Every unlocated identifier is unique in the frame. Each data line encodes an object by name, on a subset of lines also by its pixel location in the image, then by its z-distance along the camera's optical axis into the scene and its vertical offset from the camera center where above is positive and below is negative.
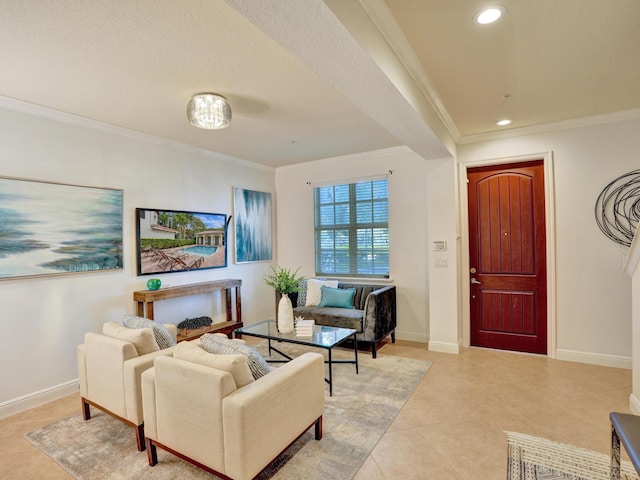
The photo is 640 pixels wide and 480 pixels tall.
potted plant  3.49 -0.66
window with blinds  4.87 +0.14
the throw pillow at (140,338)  2.35 -0.67
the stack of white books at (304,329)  3.30 -0.88
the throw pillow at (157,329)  2.56 -0.67
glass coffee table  3.04 -0.95
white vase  3.49 -0.80
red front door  3.88 -0.26
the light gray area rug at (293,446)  2.00 -1.36
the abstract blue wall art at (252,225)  5.02 +0.24
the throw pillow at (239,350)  2.00 -0.66
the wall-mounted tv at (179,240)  3.79 +0.01
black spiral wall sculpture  3.38 +0.25
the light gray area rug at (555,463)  1.92 -1.36
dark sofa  3.88 -0.93
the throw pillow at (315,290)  4.65 -0.71
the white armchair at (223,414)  1.70 -0.94
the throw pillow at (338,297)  4.45 -0.78
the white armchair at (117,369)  2.19 -0.86
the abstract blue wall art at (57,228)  2.81 +0.14
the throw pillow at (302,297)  4.76 -0.82
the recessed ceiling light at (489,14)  1.85 +1.23
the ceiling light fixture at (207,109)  2.75 +1.07
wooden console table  3.59 -0.61
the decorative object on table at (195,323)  4.08 -1.00
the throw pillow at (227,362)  1.82 -0.67
